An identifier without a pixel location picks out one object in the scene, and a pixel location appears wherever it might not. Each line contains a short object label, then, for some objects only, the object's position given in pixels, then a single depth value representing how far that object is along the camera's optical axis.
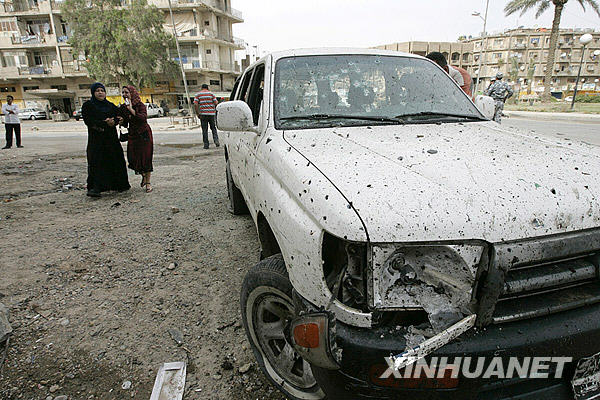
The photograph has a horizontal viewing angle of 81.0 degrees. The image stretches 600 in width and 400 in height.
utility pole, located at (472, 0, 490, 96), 30.70
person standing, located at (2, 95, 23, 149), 11.40
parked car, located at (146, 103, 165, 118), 33.76
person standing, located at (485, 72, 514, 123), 8.53
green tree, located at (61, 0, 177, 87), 32.50
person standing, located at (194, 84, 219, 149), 10.48
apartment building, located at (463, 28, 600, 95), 79.56
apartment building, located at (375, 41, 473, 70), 29.91
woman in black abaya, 5.22
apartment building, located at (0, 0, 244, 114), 40.41
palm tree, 23.19
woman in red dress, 5.28
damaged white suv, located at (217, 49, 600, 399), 1.19
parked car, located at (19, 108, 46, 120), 34.63
